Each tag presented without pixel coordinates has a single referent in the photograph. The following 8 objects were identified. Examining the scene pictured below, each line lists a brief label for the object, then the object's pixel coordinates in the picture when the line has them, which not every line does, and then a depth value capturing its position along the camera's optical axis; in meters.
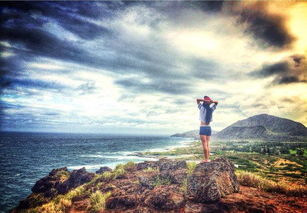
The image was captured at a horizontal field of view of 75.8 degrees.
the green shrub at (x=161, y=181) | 12.17
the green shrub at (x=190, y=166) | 13.25
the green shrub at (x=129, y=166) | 17.97
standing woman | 10.63
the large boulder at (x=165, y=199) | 8.93
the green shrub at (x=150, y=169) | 15.79
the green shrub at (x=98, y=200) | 9.94
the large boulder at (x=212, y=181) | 8.85
